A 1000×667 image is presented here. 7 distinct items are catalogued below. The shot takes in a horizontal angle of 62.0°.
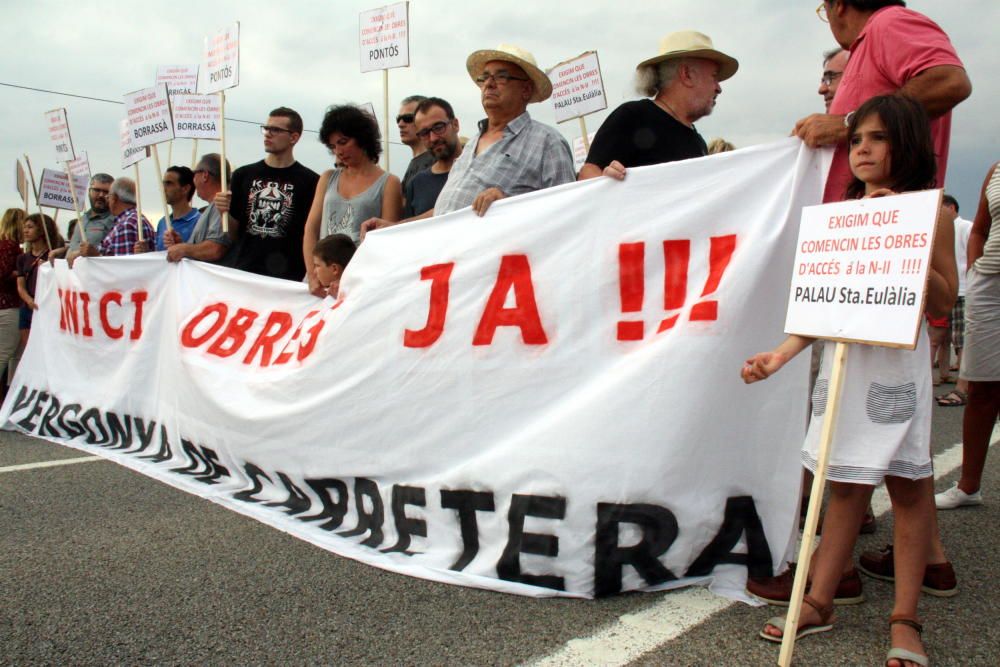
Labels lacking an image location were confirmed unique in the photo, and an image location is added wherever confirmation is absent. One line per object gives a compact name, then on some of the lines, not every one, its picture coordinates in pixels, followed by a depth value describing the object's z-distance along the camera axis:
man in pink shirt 2.51
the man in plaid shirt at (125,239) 6.49
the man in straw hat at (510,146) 3.69
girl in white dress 2.24
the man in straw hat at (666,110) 3.29
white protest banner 2.63
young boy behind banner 4.12
